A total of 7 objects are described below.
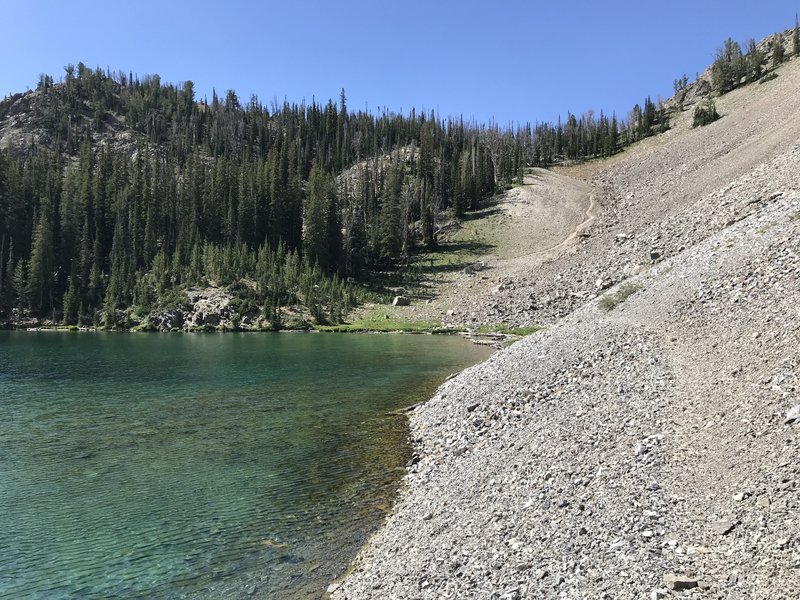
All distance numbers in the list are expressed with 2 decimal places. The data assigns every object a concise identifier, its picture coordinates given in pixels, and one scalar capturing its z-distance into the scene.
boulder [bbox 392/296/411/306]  85.88
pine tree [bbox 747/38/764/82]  138.88
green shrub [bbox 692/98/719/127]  125.66
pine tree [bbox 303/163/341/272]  105.25
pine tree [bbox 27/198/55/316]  101.25
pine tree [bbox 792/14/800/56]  136.62
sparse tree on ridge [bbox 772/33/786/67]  136.51
